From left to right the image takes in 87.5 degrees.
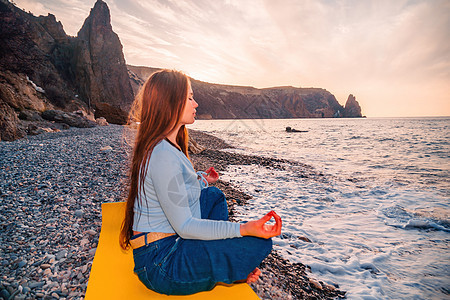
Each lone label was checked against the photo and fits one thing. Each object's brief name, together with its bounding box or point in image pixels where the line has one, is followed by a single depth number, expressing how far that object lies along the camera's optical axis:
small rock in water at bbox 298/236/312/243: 4.24
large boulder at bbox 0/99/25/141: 8.31
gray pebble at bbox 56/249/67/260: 2.68
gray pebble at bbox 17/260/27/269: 2.48
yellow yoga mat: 2.11
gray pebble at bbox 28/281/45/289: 2.22
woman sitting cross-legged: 1.64
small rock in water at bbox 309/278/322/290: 3.01
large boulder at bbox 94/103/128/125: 21.61
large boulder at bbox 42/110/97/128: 14.89
